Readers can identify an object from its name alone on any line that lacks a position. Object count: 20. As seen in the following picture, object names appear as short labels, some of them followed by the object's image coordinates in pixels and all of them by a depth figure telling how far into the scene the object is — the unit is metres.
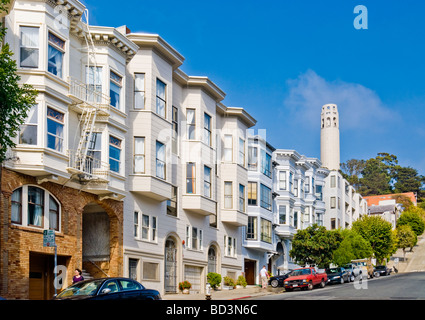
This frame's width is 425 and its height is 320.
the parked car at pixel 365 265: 58.09
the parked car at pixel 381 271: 66.38
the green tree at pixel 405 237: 105.44
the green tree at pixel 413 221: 125.88
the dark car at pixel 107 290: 17.34
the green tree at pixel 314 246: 55.00
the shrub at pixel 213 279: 40.97
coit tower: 119.00
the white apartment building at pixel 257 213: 51.94
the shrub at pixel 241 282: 44.87
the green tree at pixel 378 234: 81.12
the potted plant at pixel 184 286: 37.66
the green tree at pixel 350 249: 62.47
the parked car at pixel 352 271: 52.19
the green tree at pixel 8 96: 19.30
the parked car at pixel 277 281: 44.69
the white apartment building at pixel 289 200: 62.47
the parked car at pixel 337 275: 48.00
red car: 40.94
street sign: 20.33
